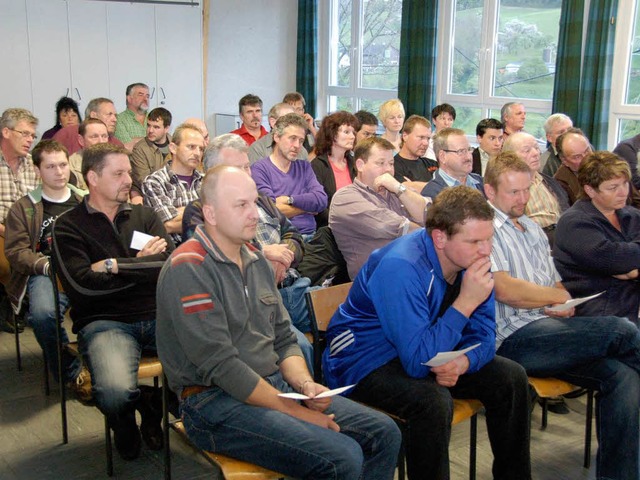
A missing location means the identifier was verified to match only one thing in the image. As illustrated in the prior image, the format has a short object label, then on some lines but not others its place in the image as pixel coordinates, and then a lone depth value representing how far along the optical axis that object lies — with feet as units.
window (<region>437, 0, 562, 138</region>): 21.29
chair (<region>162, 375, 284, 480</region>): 6.15
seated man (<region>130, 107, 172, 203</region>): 14.99
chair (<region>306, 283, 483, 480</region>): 7.58
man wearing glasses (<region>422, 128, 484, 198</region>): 12.39
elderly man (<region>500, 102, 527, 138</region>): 18.98
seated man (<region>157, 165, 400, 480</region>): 6.21
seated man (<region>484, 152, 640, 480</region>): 8.18
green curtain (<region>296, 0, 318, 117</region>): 29.40
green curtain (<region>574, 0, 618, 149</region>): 18.43
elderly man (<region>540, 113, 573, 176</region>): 16.44
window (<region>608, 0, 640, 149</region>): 18.38
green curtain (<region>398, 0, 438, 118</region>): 23.89
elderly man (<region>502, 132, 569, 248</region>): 12.91
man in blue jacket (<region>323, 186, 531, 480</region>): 6.97
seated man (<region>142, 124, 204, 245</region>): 11.71
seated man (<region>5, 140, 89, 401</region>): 10.39
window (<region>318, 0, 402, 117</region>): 27.02
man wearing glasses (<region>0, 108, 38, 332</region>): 12.65
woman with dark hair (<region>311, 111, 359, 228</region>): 14.05
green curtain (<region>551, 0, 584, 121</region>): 19.15
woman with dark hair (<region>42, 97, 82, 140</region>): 19.72
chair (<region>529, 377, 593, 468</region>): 8.30
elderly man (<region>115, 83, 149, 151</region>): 20.22
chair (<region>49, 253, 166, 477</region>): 8.43
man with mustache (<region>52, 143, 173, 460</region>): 8.15
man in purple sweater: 12.83
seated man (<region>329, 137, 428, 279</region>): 10.61
